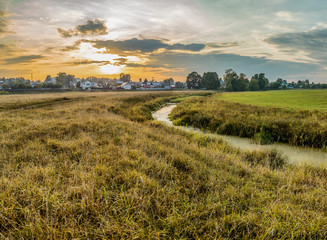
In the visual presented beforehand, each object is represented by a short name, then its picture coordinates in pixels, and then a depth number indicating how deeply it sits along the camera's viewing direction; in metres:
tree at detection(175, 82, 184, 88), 144.19
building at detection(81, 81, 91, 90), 125.38
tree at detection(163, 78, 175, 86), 172.77
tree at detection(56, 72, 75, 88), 117.66
